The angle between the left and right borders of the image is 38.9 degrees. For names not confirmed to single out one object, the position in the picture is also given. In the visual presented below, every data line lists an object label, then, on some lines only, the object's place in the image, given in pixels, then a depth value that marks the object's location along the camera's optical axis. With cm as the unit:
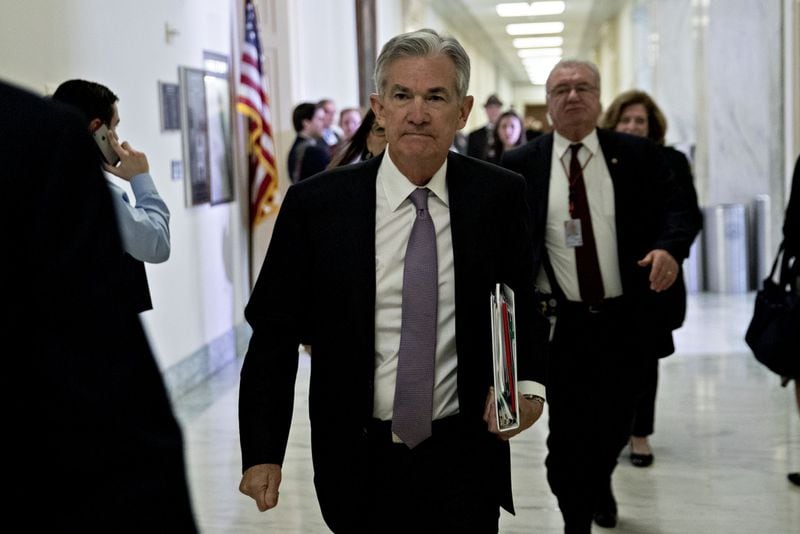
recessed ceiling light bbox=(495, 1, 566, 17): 2578
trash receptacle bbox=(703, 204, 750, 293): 1216
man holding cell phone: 371
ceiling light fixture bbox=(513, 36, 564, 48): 3497
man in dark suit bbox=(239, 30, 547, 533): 264
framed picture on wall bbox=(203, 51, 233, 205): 855
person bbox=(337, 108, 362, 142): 1277
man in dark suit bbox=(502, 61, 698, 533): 427
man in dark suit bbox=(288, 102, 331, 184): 973
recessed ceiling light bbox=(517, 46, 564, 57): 3922
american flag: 930
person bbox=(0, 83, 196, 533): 98
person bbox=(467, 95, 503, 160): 1351
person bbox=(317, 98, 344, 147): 1103
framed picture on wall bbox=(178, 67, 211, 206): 789
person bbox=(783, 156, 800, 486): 489
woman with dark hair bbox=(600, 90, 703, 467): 547
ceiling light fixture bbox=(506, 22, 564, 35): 3053
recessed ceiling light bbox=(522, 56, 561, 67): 4344
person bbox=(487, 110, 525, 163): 1264
